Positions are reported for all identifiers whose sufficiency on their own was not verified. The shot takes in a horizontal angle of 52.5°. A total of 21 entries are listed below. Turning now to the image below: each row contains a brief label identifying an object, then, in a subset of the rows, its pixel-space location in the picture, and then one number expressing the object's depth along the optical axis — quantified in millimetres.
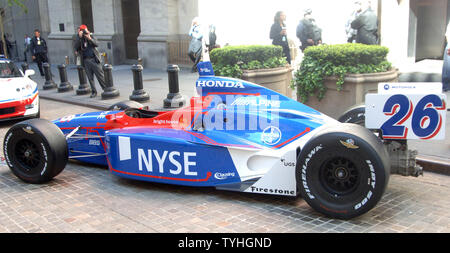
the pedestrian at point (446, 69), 8312
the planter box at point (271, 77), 8531
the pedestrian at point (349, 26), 12109
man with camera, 12719
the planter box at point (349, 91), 7551
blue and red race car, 4207
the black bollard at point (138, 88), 11742
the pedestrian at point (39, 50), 19156
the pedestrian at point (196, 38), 15875
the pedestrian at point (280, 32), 12297
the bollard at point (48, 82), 15707
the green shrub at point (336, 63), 7645
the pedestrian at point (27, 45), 24264
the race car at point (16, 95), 9375
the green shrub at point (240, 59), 8547
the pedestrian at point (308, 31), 13570
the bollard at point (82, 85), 13766
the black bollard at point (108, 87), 12553
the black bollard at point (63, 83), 14750
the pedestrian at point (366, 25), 11695
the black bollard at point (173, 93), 10797
